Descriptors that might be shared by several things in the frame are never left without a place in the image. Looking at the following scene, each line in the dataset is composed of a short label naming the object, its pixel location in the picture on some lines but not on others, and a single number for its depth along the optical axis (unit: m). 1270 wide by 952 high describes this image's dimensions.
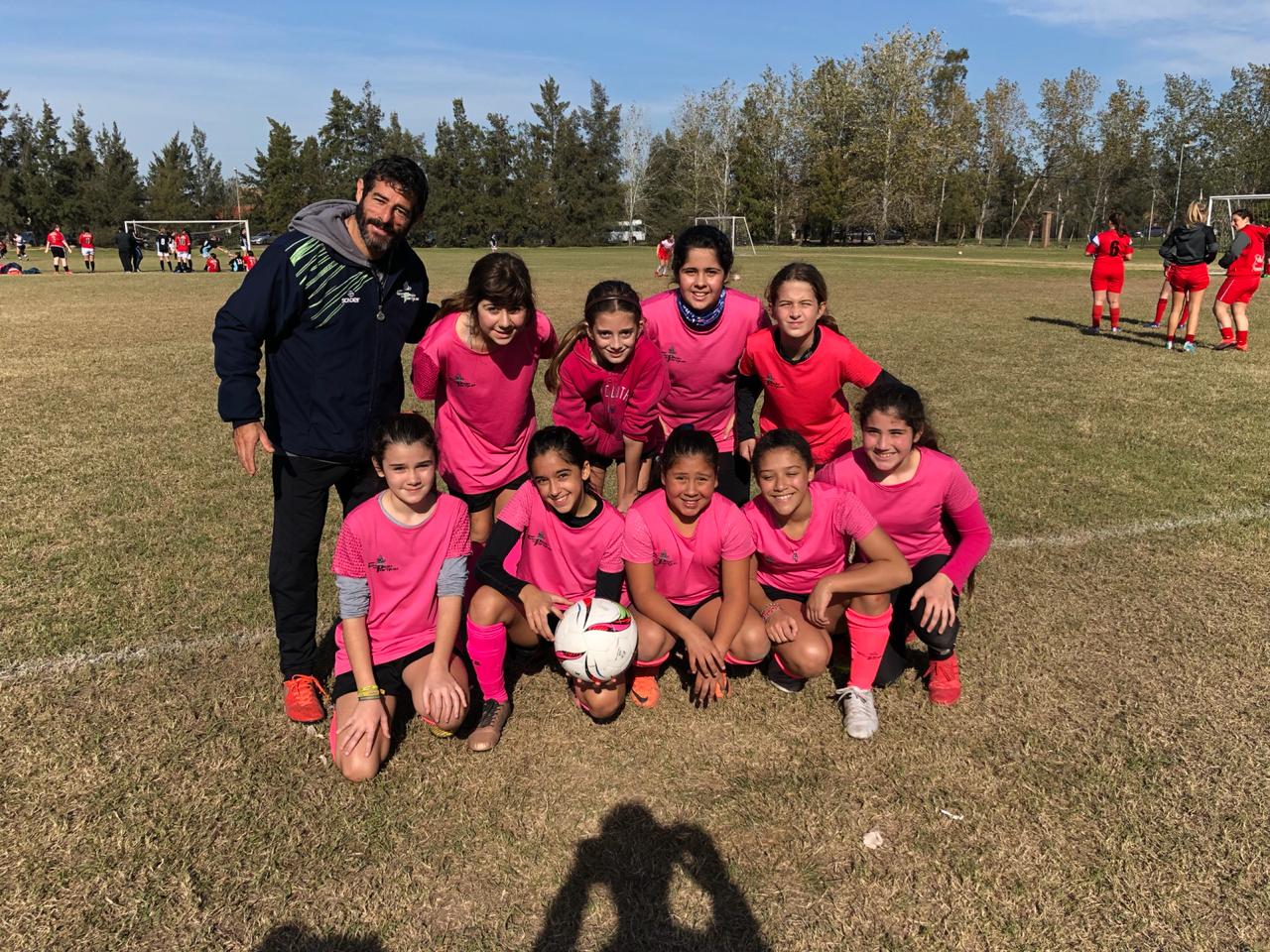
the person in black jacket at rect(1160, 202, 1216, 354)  11.46
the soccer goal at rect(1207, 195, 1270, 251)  28.48
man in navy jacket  3.20
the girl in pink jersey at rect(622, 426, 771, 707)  3.38
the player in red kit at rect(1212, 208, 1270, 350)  11.36
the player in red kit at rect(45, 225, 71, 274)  30.51
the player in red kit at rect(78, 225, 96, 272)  32.53
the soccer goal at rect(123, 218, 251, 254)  43.78
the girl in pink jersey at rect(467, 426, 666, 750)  3.38
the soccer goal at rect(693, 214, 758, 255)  54.46
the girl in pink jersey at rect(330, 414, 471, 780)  3.17
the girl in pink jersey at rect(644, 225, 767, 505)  4.04
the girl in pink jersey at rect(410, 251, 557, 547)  3.58
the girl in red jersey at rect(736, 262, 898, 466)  3.91
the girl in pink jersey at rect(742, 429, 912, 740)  3.43
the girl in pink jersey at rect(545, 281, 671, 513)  3.74
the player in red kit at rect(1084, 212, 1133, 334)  12.82
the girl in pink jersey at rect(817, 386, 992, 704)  3.48
